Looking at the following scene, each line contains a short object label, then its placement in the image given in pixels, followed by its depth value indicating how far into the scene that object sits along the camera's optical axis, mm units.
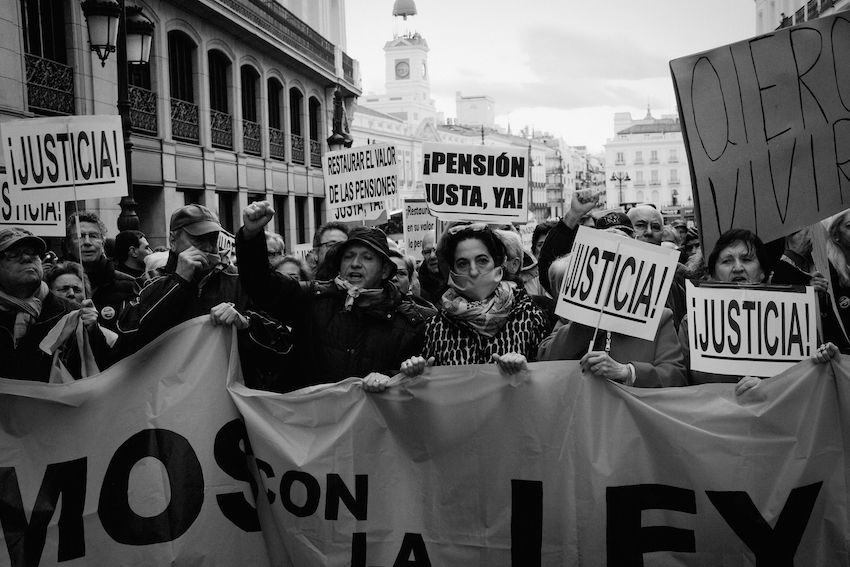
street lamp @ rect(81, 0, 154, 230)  8594
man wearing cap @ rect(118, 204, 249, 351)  4180
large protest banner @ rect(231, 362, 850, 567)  3633
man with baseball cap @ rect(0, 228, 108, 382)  4172
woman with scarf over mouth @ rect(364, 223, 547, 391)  3965
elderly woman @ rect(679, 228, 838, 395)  4109
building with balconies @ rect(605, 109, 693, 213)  148500
